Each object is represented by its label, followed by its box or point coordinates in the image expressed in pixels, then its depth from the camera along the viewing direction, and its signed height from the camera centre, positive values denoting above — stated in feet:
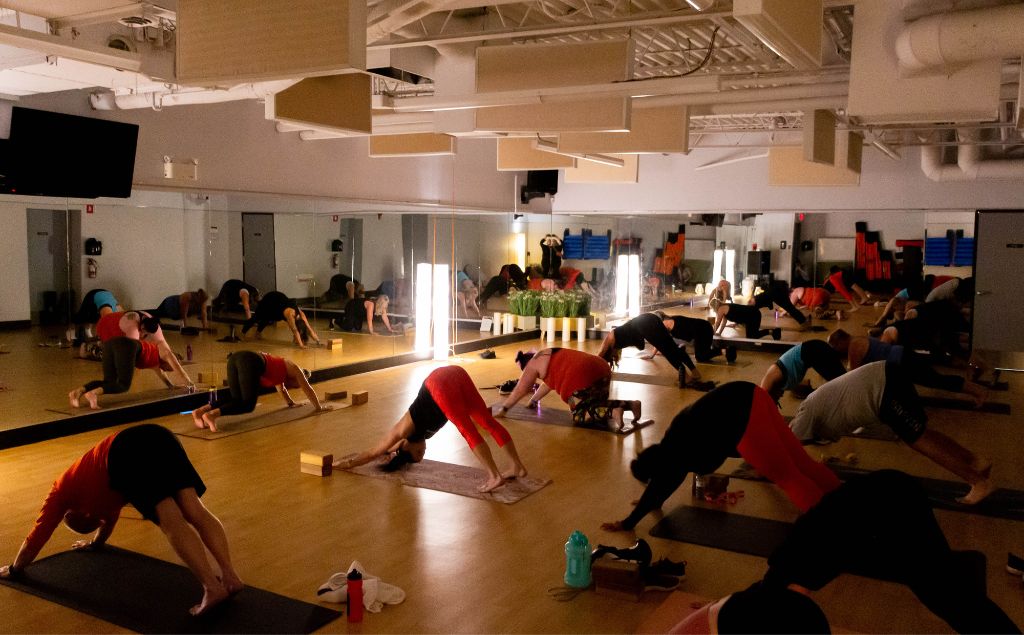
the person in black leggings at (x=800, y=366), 20.67 -2.79
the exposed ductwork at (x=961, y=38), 12.53 +3.32
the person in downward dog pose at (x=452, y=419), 17.34 -3.58
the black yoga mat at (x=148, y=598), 11.81 -5.20
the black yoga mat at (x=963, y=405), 26.71 -4.81
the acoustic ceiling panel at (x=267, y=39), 10.46 +2.63
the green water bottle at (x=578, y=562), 13.17 -4.86
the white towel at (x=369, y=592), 12.45 -5.13
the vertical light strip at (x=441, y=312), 36.11 -2.75
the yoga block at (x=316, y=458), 18.95 -4.75
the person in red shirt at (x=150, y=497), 11.90 -3.64
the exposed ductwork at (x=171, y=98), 21.18 +3.81
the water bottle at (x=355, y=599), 12.08 -5.00
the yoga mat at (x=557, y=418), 23.91 -4.94
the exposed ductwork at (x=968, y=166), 33.76 +3.55
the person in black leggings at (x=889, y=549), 9.67 -3.41
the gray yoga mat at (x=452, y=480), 17.74 -5.07
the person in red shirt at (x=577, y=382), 22.48 -3.53
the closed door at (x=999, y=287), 35.47 -1.33
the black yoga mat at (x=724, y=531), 14.90 -5.12
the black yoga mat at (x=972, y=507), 16.67 -5.00
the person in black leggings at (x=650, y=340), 27.84 -3.01
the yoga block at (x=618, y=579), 12.77 -4.96
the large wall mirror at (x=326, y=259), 23.15 -0.45
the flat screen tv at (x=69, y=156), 21.09 +2.25
